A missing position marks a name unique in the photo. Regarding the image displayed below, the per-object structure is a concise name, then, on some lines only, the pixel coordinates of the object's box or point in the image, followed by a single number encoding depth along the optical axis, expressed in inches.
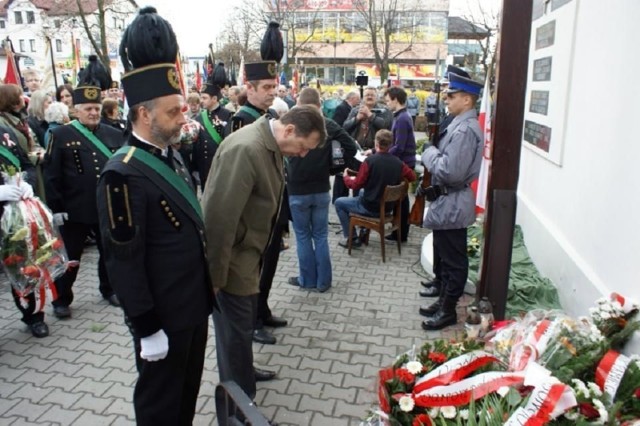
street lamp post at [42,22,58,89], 333.7
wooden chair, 242.7
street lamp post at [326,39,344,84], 2174.0
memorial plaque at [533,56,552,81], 215.3
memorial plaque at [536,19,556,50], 212.1
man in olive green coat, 113.3
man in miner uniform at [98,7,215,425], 84.0
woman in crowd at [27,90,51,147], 258.8
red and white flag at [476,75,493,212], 192.5
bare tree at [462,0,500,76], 809.5
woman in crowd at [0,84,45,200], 189.3
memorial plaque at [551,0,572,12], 198.4
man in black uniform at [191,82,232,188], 263.7
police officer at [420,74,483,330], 163.5
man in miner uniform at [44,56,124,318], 184.7
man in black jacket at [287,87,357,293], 203.9
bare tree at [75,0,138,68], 753.0
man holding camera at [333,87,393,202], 309.1
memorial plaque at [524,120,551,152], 210.7
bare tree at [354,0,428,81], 1541.6
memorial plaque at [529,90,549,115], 213.0
